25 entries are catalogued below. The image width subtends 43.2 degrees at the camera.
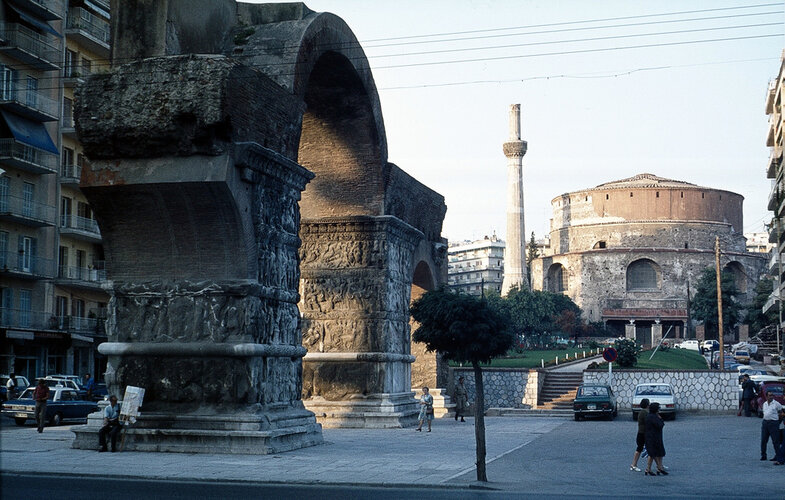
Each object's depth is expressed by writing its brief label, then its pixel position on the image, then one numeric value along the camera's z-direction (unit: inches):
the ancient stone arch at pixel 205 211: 567.2
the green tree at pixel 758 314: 2640.3
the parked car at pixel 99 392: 1107.9
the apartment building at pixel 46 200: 1291.8
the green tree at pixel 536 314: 2615.7
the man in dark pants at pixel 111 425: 566.3
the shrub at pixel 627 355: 1406.3
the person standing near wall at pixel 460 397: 1046.2
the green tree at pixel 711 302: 2615.7
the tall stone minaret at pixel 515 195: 2940.5
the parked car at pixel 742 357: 1949.4
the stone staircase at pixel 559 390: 1268.5
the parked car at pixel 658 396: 1105.4
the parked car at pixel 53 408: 900.0
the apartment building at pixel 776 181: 2000.5
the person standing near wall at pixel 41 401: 749.9
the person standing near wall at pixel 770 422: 597.3
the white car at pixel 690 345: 2467.5
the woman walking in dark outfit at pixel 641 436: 547.2
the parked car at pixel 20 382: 1200.3
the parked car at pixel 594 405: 1093.1
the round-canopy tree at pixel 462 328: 511.8
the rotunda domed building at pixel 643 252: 3068.4
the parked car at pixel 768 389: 1089.7
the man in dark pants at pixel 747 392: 1128.2
